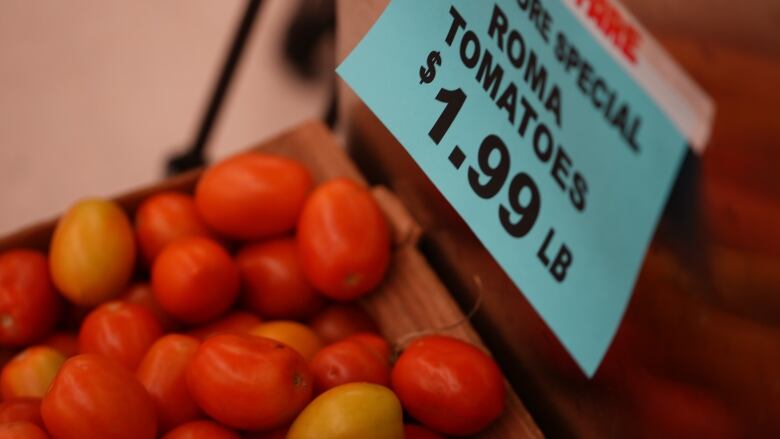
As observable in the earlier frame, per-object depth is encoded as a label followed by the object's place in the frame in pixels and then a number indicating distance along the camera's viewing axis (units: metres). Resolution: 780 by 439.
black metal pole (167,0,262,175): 1.16
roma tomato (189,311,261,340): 0.73
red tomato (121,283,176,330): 0.75
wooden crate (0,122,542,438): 0.64
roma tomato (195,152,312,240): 0.75
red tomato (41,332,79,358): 0.73
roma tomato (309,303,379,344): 0.74
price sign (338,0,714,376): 0.51
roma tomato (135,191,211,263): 0.78
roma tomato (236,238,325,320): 0.75
